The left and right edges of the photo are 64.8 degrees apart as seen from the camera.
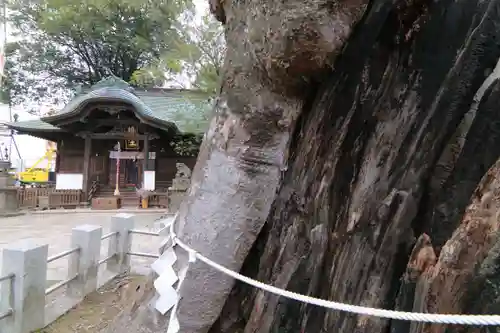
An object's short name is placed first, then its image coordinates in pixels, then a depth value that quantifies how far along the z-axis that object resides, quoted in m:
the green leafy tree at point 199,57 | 8.89
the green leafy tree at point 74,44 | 19.45
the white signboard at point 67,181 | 15.01
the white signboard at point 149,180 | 14.72
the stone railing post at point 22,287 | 3.39
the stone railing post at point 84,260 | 4.51
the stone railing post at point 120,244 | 5.57
